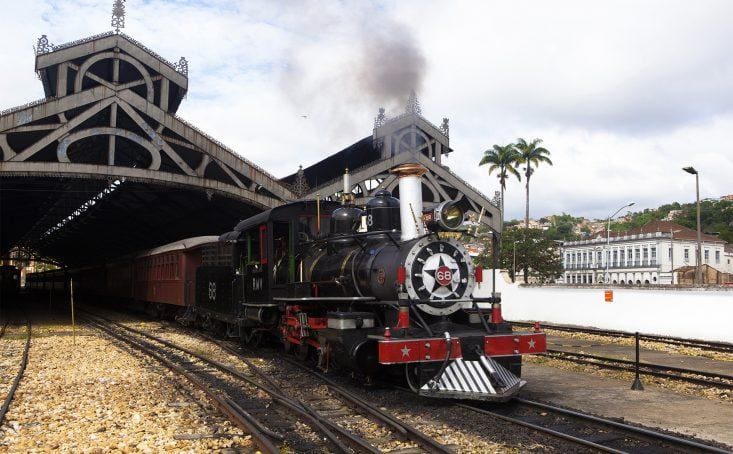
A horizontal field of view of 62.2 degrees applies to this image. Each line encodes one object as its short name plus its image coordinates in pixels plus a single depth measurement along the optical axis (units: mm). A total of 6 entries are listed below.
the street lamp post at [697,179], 25922
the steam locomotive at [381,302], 7727
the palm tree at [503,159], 49344
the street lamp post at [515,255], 48175
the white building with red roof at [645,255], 70250
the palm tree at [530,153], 49500
